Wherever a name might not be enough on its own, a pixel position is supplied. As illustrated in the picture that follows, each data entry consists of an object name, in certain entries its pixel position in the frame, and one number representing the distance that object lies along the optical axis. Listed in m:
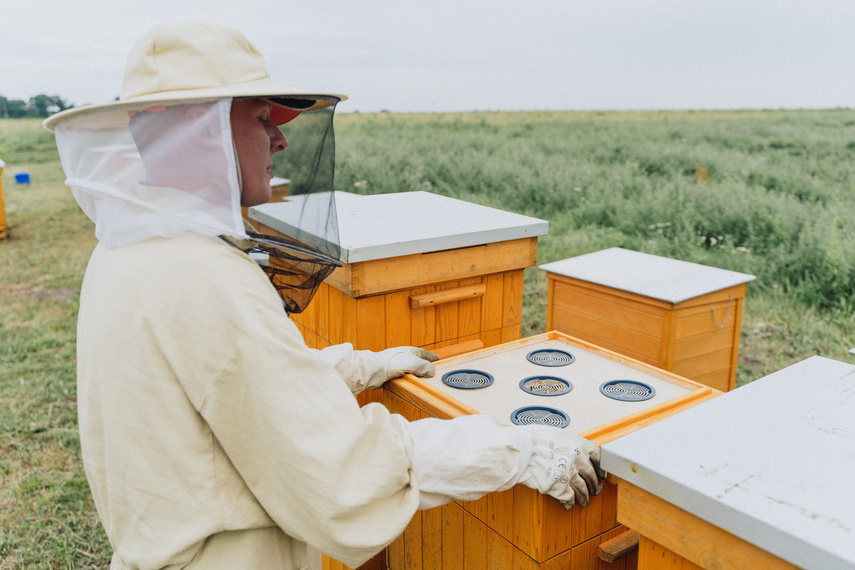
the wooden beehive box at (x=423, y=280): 2.10
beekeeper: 1.20
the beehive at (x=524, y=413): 1.56
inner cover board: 1.75
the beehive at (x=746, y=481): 0.98
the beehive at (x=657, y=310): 2.95
